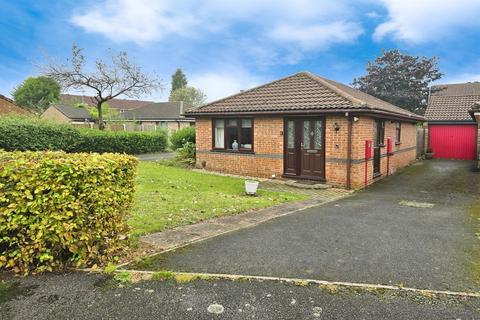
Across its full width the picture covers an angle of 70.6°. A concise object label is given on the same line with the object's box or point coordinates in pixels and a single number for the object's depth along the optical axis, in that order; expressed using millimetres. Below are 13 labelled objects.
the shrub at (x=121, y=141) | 20453
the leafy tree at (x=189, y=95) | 74438
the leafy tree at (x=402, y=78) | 36969
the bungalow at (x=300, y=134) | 11641
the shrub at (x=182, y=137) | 19234
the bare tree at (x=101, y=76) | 26578
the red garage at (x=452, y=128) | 21750
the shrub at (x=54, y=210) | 3951
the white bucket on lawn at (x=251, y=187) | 9953
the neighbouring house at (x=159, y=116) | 40469
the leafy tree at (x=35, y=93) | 62391
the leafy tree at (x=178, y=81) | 82000
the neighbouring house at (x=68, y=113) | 46719
